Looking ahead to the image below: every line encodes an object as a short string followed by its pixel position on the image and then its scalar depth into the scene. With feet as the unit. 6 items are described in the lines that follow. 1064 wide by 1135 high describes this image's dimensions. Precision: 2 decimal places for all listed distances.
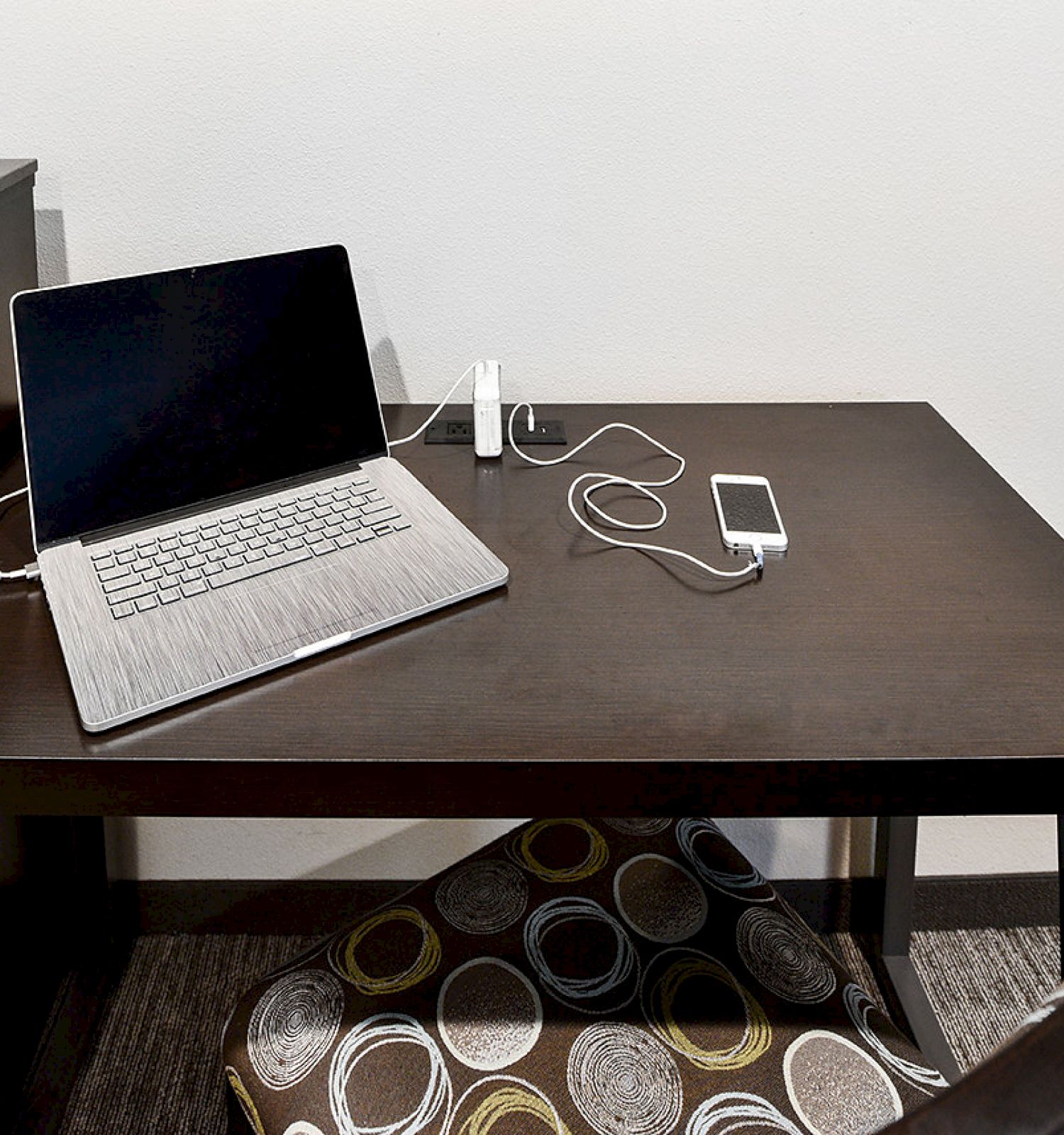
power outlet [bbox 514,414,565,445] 3.72
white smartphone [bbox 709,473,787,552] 3.06
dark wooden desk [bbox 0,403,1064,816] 2.27
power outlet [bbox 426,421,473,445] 3.73
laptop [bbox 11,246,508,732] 2.55
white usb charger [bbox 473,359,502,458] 3.51
